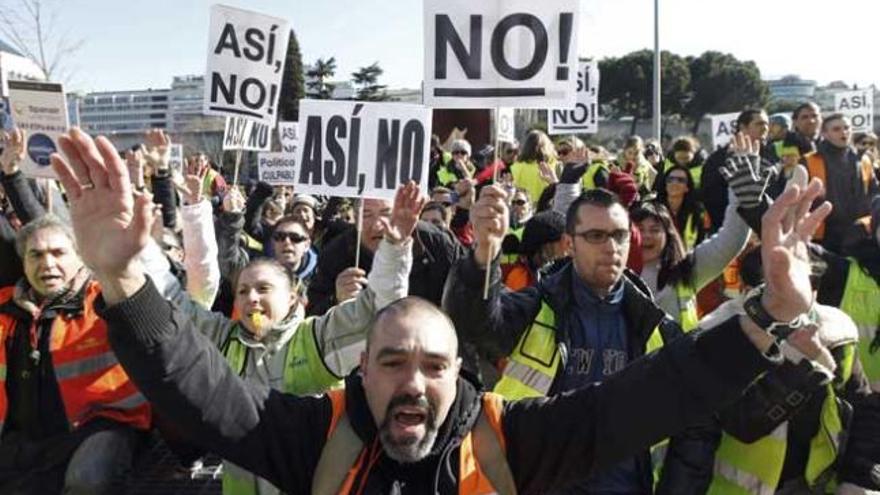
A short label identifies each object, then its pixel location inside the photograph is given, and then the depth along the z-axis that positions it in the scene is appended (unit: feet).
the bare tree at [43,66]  64.39
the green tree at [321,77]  137.21
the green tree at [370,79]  170.40
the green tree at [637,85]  222.48
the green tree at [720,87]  226.99
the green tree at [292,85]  139.43
